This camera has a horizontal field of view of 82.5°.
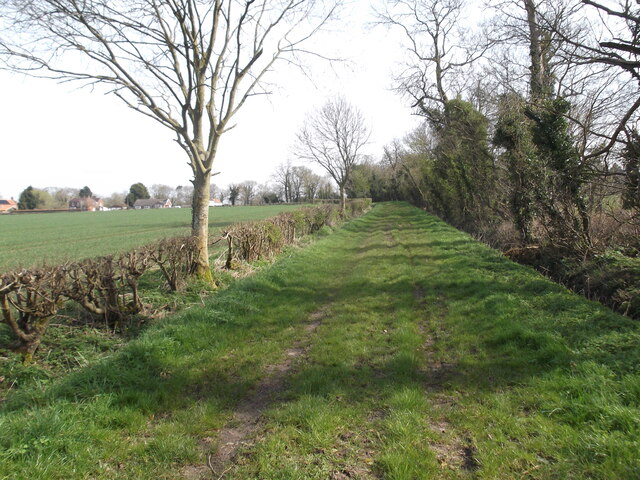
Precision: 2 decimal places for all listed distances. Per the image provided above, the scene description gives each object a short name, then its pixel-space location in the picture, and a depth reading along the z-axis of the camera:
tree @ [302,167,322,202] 94.12
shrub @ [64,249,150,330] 5.33
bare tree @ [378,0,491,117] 20.44
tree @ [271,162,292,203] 103.88
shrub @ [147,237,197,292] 7.05
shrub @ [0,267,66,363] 4.38
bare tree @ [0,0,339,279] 7.55
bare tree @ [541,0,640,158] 6.45
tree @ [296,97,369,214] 31.61
